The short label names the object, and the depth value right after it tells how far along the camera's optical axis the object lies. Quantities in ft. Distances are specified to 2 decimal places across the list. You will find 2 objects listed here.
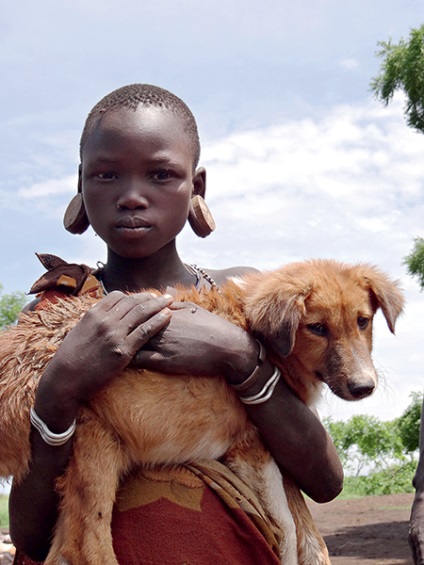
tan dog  7.52
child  7.33
